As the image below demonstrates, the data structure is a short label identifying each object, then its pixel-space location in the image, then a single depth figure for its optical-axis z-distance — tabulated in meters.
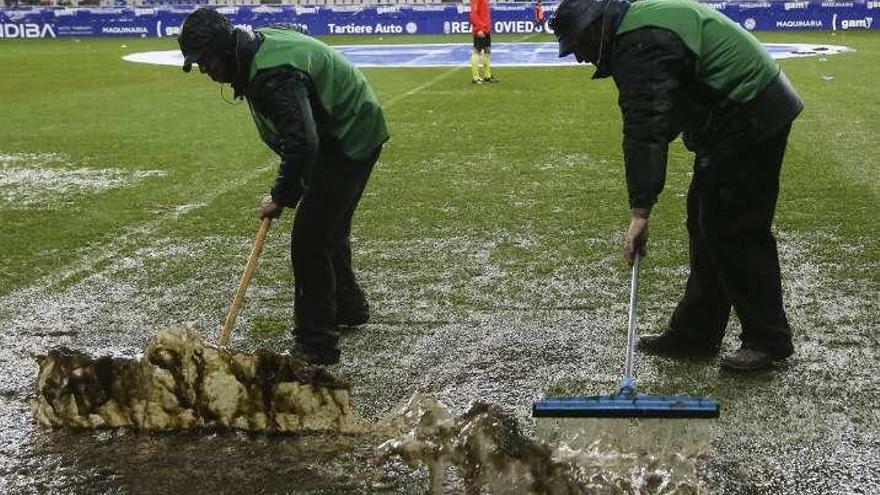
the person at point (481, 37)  19.22
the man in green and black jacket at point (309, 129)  4.49
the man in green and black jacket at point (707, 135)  4.11
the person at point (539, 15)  31.84
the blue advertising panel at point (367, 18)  36.91
